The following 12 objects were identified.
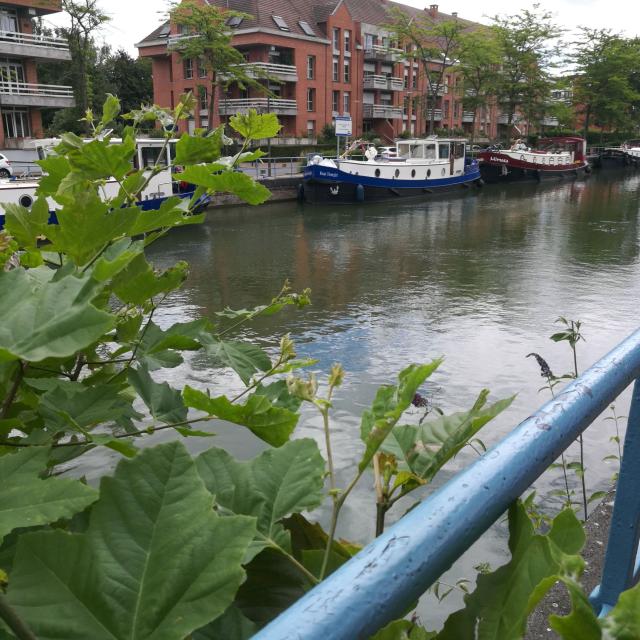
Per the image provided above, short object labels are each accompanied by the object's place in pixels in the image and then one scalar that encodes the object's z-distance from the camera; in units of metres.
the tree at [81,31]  29.45
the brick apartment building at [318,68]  38.78
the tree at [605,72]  51.28
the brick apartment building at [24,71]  31.12
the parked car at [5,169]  22.73
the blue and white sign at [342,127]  27.34
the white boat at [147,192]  13.60
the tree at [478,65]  39.91
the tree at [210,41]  28.22
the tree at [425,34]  39.16
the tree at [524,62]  44.16
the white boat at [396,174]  23.31
